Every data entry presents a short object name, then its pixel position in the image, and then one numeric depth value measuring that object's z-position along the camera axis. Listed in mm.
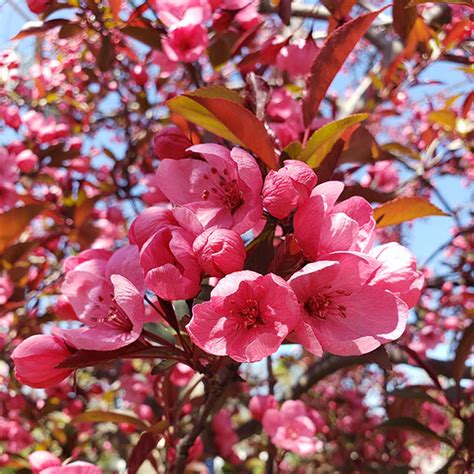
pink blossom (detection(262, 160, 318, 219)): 191
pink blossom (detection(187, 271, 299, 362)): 173
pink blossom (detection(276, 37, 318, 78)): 354
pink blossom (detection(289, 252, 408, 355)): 179
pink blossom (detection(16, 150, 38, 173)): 513
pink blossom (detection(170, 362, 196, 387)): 423
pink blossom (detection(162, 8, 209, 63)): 321
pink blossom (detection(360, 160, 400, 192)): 511
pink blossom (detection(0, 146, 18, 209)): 481
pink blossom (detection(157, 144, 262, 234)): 203
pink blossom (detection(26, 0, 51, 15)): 358
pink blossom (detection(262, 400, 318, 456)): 418
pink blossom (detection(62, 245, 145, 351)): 193
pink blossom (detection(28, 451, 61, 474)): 272
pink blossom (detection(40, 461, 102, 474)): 249
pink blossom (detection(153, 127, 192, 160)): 233
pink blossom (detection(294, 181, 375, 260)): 184
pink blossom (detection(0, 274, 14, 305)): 448
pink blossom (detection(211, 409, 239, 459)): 506
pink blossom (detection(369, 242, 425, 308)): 189
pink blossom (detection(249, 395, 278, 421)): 424
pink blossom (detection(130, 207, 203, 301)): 190
